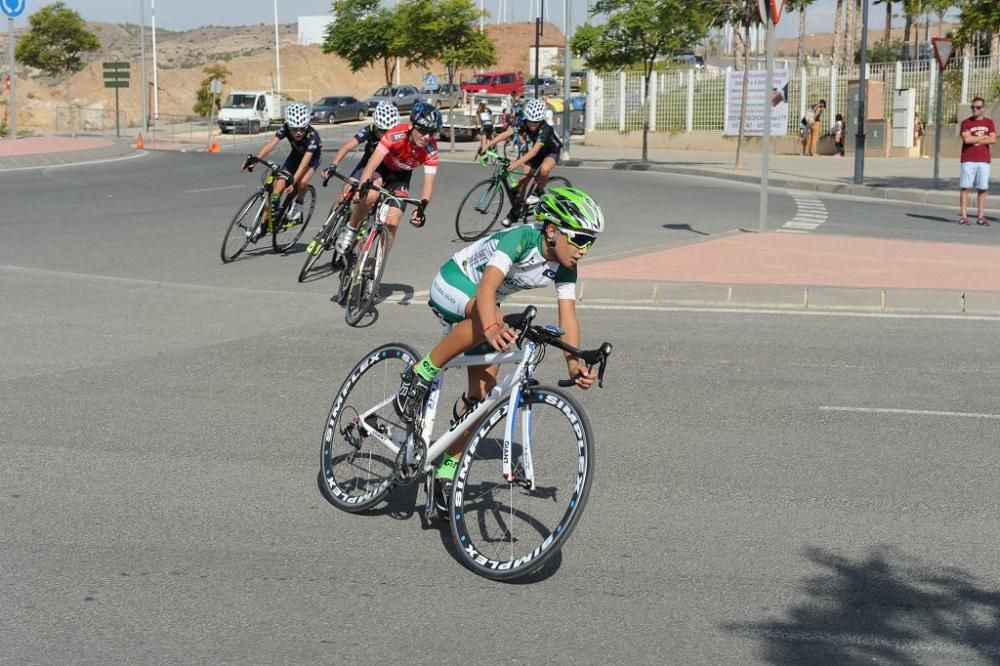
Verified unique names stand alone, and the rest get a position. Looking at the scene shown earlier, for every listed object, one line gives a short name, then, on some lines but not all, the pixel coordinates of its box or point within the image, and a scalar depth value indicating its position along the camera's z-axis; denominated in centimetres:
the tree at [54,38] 8438
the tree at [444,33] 5162
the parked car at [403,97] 6931
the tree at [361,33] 5856
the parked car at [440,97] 6590
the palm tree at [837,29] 7212
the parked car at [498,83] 7300
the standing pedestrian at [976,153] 1941
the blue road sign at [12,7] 3456
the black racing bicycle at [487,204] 1758
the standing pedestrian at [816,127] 4147
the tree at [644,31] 3781
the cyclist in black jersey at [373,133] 1322
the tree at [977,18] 2275
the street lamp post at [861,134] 2836
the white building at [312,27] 12069
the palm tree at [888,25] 7554
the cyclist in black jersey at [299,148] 1445
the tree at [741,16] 3366
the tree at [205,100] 7971
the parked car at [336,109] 6531
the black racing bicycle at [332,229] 1283
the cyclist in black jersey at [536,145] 1636
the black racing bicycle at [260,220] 1472
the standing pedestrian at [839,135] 4106
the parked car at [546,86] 7506
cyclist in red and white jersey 1215
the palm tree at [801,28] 4533
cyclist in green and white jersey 519
